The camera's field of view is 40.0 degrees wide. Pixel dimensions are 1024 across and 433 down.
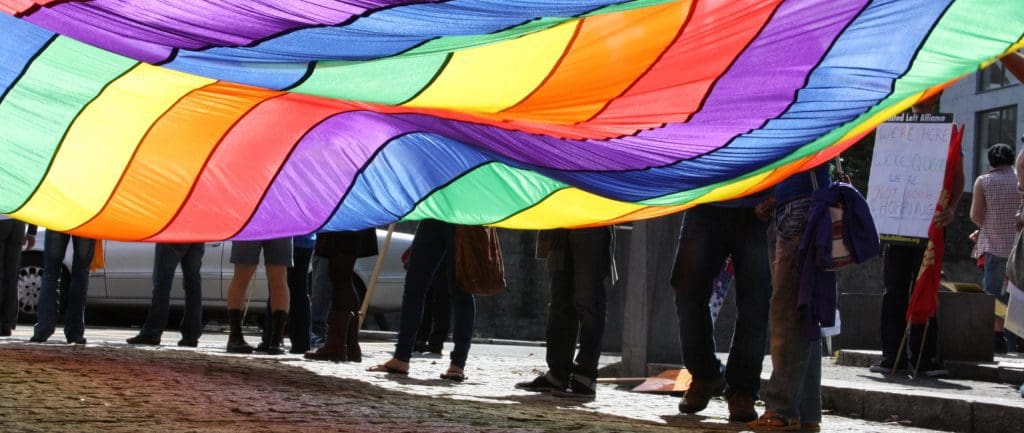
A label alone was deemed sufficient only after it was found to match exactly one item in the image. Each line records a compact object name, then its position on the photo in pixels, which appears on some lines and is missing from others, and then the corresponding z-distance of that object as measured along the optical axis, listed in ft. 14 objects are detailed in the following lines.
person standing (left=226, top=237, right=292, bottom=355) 33.76
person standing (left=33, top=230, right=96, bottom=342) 33.24
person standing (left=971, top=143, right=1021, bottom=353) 35.09
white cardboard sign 32.94
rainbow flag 19.24
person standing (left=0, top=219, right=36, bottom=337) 35.83
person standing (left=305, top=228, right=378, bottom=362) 32.19
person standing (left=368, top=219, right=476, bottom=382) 29.17
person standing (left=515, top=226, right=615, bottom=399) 26.84
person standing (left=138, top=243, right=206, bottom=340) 35.47
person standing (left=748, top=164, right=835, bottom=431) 22.04
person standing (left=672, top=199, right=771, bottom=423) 23.85
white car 47.62
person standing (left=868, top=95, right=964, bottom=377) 32.14
